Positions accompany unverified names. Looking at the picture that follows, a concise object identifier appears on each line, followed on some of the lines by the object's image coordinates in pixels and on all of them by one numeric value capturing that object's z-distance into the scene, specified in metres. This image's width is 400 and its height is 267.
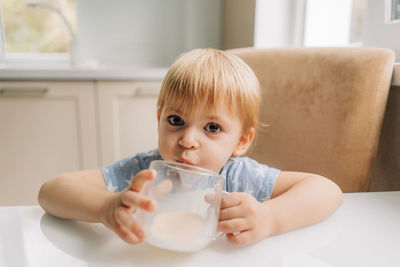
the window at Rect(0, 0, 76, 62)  2.20
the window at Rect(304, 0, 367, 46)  1.43
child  0.38
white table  0.33
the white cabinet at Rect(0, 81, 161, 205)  1.65
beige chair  0.78
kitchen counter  1.57
